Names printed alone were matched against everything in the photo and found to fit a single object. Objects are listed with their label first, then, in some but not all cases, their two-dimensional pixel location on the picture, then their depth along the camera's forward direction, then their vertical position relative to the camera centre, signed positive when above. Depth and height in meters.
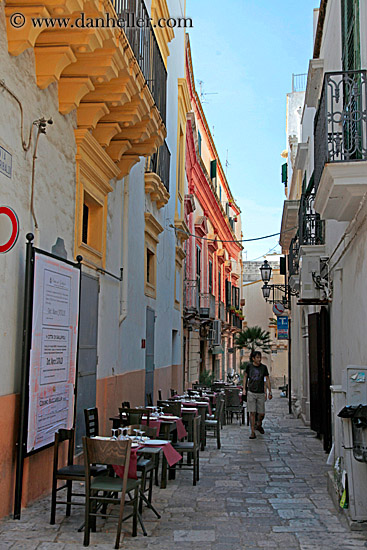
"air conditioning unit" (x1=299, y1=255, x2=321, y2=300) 11.60 +1.60
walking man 12.91 -0.47
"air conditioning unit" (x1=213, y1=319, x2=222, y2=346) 26.86 +1.39
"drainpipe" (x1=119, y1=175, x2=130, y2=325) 10.88 +1.96
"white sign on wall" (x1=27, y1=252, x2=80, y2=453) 6.31 +0.14
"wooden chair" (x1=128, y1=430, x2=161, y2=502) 6.03 -0.99
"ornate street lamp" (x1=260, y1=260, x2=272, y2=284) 19.14 +2.81
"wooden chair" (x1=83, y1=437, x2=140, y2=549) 5.21 -0.84
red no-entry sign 5.70 +1.23
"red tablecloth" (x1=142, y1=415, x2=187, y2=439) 8.16 -0.82
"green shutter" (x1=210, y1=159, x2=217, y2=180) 30.27 +9.54
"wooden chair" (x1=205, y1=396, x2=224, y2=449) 11.11 -1.07
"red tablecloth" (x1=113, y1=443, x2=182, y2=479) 5.57 -0.96
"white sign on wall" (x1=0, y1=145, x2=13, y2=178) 5.79 +1.87
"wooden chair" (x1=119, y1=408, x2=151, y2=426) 7.73 -0.66
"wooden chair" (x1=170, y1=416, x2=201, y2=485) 7.93 -1.08
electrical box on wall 6.15 -0.19
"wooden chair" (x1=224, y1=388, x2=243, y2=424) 15.49 -0.95
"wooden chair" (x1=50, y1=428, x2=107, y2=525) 5.79 -1.05
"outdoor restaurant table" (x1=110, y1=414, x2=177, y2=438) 7.75 -0.80
